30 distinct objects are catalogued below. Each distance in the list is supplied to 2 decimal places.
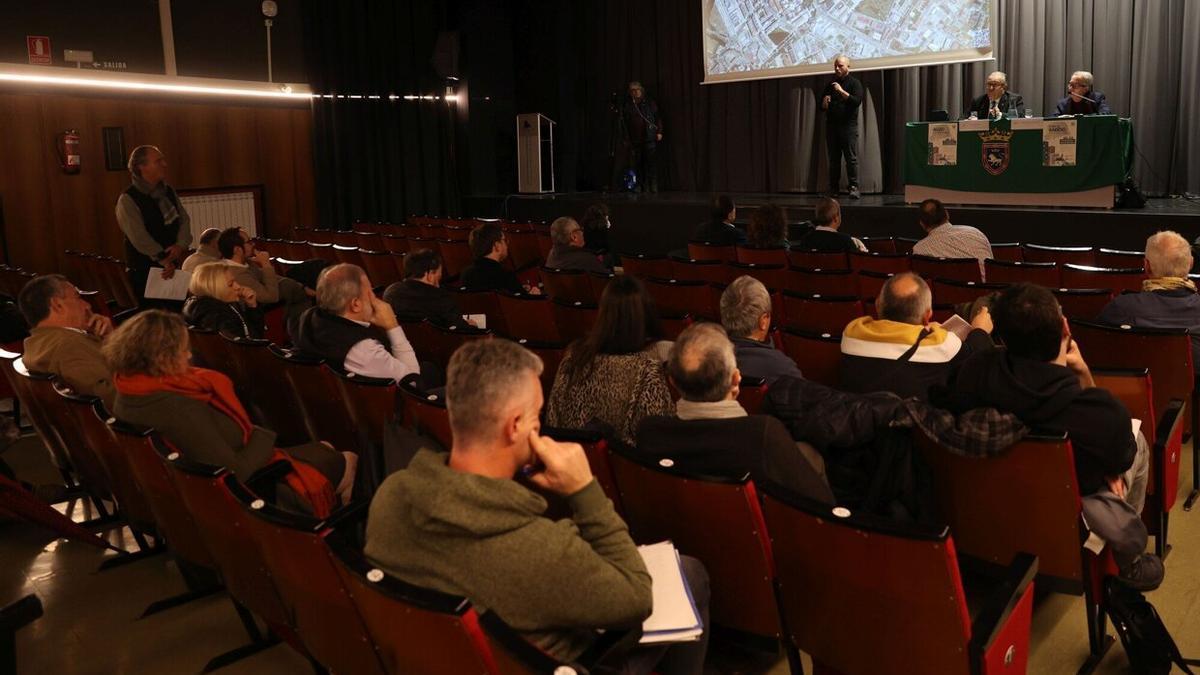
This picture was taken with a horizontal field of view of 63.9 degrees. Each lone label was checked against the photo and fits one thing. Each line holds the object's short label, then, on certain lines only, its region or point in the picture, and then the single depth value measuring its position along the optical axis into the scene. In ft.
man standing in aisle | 21.75
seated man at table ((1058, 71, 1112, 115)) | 28.17
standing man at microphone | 33.12
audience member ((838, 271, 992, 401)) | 10.06
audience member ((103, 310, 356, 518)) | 9.43
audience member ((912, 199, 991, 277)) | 19.99
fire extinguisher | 32.07
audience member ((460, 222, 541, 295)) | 18.49
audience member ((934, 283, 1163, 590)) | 8.02
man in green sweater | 5.54
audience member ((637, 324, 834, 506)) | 7.68
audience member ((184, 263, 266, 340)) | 15.07
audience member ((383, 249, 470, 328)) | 15.52
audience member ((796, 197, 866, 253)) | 20.81
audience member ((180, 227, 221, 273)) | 19.11
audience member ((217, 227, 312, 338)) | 16.87
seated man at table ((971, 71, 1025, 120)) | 28.76
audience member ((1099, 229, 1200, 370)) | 13.14
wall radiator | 36.01
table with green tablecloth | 26.89
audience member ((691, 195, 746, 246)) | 24.06
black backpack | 7.97
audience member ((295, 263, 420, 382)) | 12.17
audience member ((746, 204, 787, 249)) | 22.02
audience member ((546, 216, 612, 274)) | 20.90
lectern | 44.39
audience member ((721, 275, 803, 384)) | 10.29
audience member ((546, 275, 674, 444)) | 9.91
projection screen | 33.47
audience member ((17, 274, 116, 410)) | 12.18
